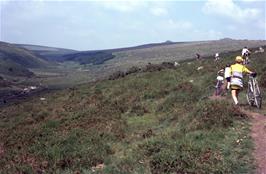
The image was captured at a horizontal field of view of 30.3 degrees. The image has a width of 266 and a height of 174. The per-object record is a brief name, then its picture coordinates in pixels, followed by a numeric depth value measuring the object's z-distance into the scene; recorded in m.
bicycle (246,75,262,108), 21.02
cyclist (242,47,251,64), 40.75
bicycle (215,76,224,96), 26.24
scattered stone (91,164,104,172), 15.55
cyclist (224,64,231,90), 24.17
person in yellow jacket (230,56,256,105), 20.55
